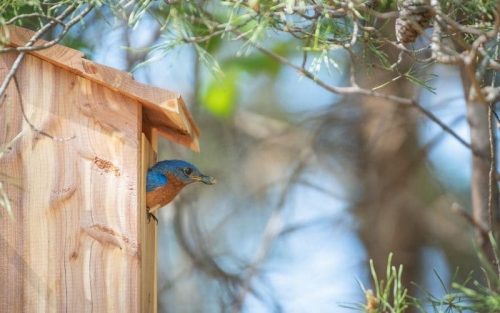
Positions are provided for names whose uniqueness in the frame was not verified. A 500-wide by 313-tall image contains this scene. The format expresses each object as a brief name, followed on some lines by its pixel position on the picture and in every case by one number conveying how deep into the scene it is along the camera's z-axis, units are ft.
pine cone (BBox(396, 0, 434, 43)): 22.12
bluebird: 29.91
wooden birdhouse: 26.22
